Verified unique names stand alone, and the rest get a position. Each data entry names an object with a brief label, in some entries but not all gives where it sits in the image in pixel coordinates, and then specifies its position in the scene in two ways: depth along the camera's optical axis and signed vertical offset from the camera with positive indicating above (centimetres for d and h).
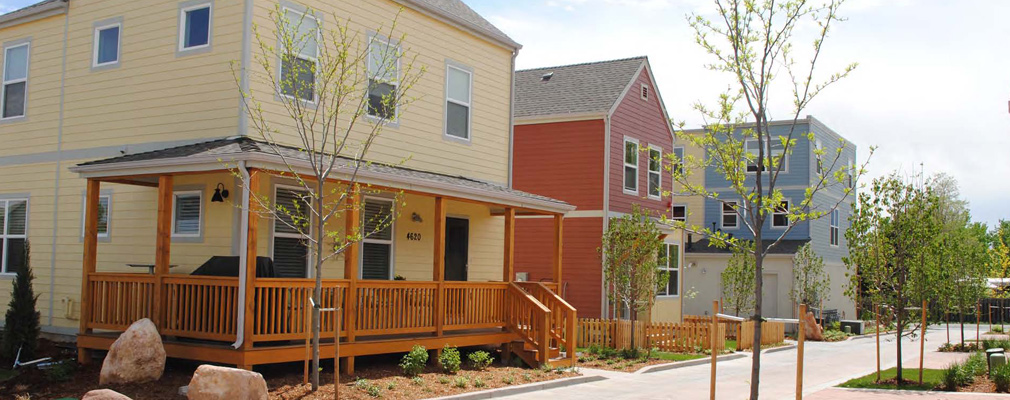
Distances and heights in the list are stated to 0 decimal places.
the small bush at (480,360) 1625 -185
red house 2573 +308
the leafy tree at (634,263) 2123 +2
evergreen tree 1509 -125
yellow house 1370 +120
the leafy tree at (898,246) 1680 +47
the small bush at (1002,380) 1540 -185
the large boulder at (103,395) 1043 -170
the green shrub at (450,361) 1533 -176
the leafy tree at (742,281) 2712 -46
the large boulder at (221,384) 1095 -163
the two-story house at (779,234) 3738 +152
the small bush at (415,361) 1467 -172
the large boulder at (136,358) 1240 -149
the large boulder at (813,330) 3159 -220
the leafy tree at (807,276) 3403 -32
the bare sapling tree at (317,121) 1269 +238
